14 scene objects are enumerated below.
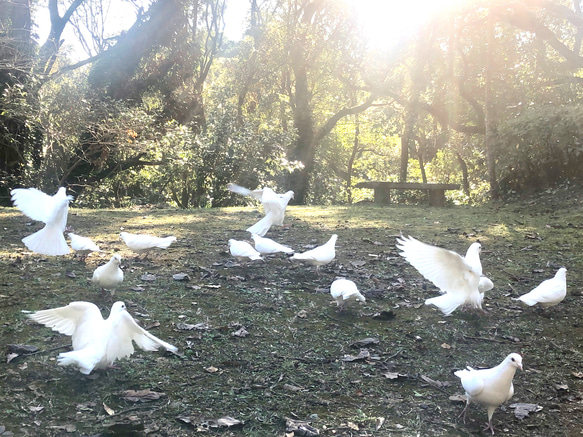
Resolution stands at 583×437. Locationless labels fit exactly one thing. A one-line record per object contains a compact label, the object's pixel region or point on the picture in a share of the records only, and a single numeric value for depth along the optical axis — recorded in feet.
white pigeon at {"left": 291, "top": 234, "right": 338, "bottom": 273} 14.89
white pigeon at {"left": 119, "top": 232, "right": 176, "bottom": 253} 15.53
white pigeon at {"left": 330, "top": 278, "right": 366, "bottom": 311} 12.39
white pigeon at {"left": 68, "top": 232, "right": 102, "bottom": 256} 15.38
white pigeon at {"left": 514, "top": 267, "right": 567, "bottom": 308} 12.87
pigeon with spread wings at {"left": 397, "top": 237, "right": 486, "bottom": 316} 12.25
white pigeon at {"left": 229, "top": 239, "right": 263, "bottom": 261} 15.25
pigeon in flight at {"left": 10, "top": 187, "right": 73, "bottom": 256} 14.03
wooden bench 39.71
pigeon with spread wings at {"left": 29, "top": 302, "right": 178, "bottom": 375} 8.97
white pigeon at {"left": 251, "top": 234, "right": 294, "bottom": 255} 15.97
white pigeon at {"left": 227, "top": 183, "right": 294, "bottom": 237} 18.38
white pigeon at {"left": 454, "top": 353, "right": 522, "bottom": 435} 8.65
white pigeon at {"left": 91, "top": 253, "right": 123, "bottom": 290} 12.37
